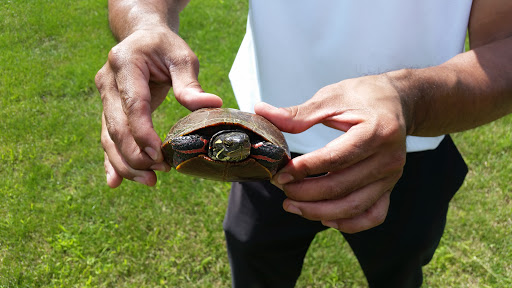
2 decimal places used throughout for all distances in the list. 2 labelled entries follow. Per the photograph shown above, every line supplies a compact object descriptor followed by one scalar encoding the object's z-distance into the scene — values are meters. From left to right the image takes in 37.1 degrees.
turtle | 0.61
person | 0.60
